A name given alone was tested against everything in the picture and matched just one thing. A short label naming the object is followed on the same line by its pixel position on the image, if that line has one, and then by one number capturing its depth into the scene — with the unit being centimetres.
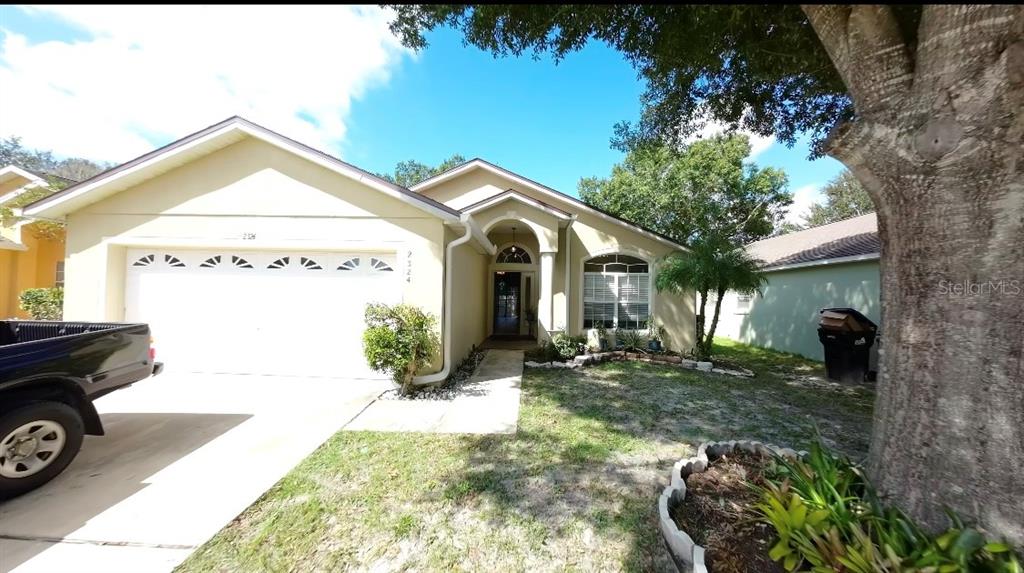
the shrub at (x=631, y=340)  1019
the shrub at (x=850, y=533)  196
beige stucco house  671
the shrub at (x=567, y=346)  924
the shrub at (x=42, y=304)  991
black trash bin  791
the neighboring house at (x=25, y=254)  1137
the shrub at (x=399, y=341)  596
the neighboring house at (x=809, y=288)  983
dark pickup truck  314
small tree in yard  868
